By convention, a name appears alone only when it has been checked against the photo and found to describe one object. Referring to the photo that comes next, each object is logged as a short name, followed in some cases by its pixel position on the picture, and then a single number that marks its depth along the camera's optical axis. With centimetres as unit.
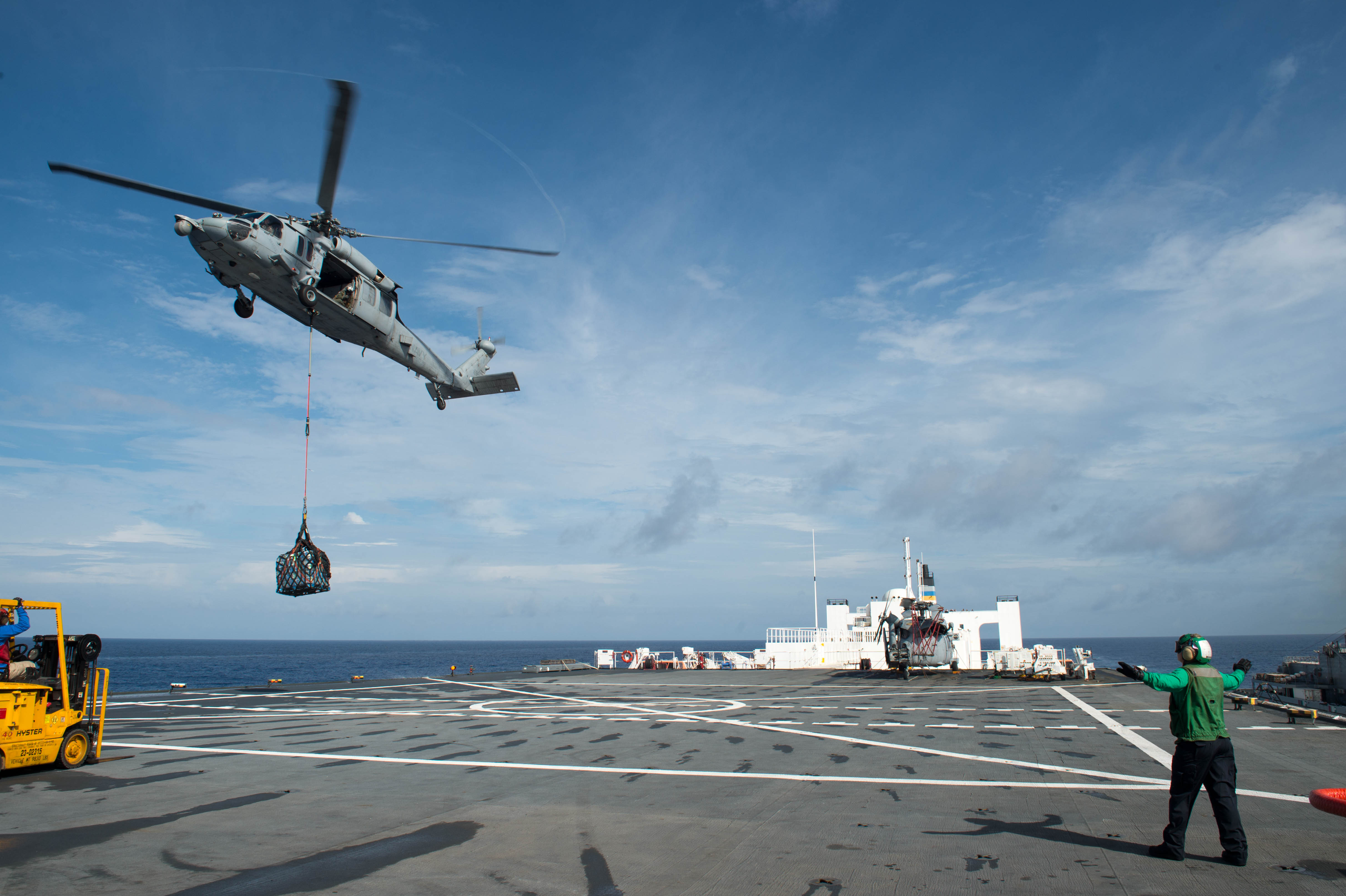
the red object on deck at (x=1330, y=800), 643
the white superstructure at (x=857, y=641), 5134
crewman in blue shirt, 1312
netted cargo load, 1852
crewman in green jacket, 768
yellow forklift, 1256
